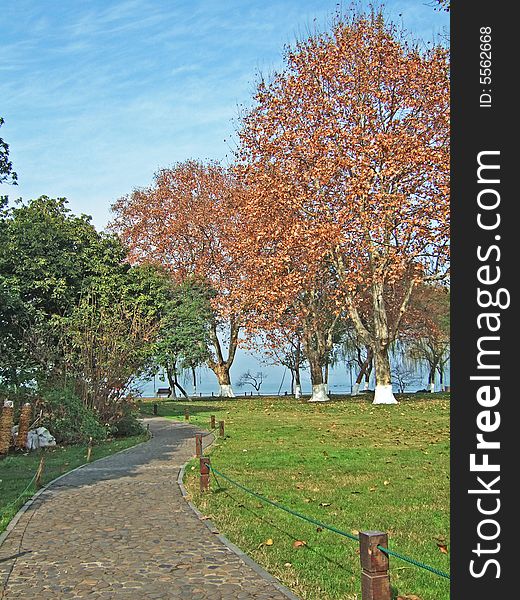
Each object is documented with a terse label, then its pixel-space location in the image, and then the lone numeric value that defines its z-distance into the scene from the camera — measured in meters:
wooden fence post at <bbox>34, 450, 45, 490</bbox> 13.28
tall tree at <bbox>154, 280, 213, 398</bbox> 43.94
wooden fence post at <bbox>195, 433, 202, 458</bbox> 14.69
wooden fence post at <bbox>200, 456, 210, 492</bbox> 12.34
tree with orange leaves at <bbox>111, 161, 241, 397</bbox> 44.34
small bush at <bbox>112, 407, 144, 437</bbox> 25.00
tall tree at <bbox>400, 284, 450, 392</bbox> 47.34
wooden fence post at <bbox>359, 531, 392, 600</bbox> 5.73
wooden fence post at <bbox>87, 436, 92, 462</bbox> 17.75
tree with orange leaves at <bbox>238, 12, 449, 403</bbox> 29.33
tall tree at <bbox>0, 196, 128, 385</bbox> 25.06
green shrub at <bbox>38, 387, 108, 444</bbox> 22.09
